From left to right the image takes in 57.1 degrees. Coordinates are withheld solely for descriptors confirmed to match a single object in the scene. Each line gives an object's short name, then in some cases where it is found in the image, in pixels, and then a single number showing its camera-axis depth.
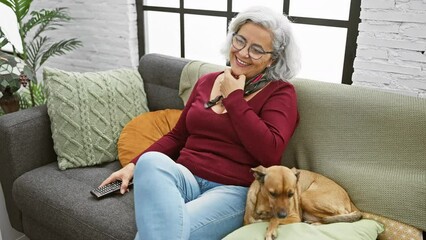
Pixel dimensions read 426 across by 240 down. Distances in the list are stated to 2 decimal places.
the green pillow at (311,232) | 1.29
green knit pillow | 1.91
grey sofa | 1.49
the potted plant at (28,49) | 2.25
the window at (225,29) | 2.14
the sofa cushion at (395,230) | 1.43
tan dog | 1.34
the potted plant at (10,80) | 2.21
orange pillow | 1.95
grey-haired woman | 1.31
